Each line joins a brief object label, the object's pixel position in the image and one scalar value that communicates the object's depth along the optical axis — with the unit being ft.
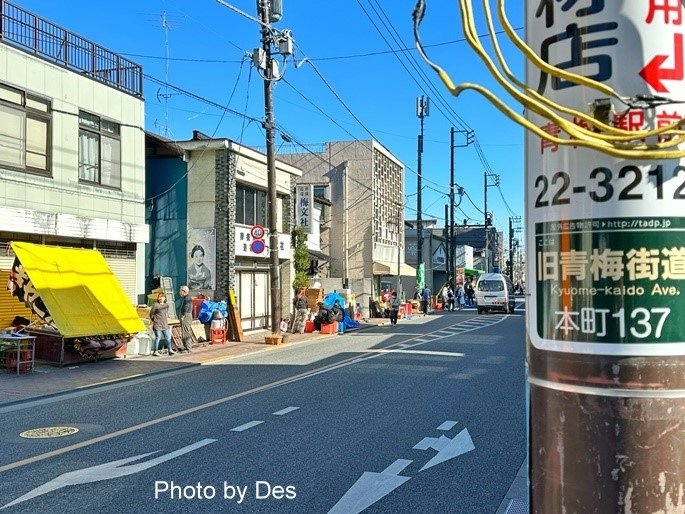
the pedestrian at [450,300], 147.02
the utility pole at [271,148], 65.51
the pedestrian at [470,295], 178.73
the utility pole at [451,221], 142.51
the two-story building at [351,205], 128.06
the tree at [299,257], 92.48
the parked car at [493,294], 128.57
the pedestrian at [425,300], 128.67
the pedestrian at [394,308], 97.04
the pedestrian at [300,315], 80.69
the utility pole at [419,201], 120.67
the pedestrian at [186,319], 57.67
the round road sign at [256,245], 75.97
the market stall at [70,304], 45.44
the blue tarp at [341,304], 84.13
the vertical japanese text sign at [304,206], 100.48
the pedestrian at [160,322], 54.03
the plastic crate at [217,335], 65.31
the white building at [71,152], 47.80
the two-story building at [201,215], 72.33
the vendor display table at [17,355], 42.45
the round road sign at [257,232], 74.64
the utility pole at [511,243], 270.81
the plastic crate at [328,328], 79.15
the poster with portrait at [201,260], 72.33
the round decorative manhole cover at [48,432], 25.39
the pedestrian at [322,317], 80.07
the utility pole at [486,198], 195.81
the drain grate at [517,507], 16.58
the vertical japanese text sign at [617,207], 5.74
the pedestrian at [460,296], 152.05
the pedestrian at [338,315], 81.04
